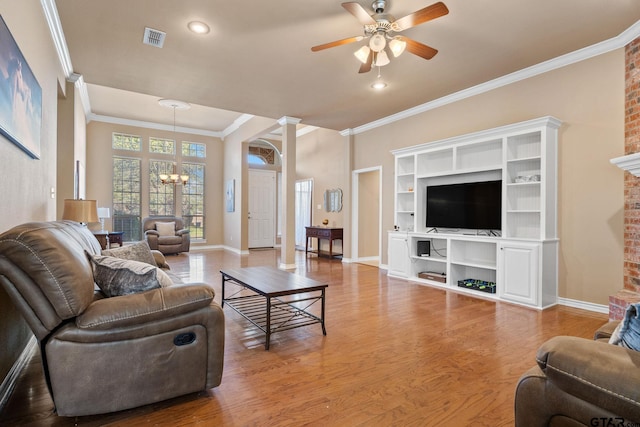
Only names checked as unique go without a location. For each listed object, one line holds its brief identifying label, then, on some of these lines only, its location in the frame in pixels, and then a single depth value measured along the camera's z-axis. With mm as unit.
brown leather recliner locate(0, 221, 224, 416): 1534
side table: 4992
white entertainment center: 3953
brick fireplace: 3332
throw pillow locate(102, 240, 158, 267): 2908
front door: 9812
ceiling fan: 2604
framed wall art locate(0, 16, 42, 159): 1965
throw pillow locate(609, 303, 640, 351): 1174
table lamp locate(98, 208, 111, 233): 6855
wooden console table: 7613
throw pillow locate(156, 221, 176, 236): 8119
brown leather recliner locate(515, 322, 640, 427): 1018
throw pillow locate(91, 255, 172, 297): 1900
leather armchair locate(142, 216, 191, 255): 7855
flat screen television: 4520
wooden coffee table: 2869
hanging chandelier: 6871
